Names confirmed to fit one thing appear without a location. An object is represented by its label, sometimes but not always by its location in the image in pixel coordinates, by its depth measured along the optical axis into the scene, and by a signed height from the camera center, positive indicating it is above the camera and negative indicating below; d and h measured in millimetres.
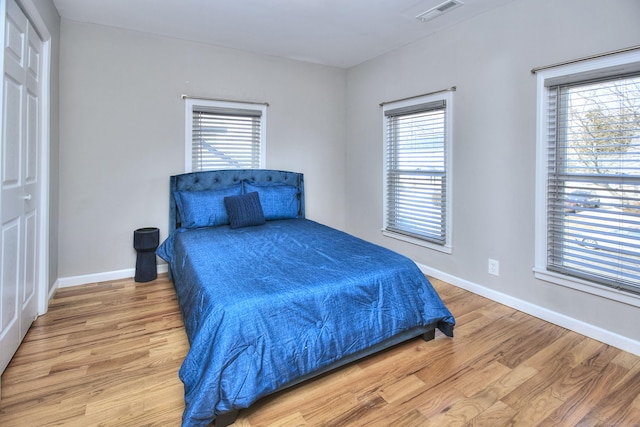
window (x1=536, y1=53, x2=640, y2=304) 2154 +189
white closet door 1867 +109
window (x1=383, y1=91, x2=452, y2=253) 3373 +324
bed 1546 -581
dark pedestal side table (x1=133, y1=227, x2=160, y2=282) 3328 -533
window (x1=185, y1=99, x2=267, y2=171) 3686 +710
